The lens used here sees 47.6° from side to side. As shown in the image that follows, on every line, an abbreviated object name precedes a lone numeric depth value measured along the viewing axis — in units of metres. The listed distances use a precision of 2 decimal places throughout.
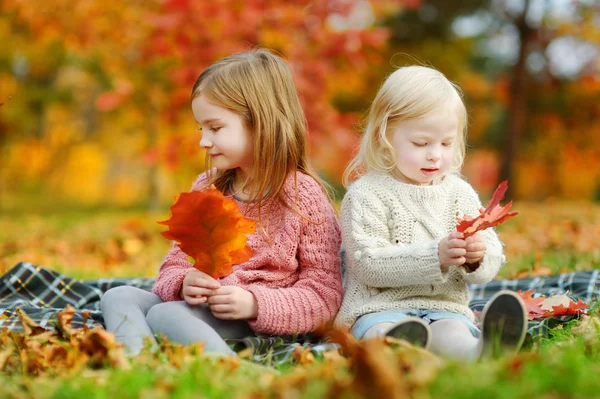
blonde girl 2.37
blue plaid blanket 2.82
